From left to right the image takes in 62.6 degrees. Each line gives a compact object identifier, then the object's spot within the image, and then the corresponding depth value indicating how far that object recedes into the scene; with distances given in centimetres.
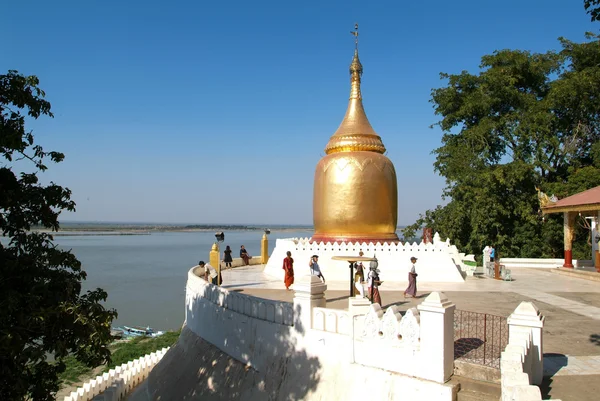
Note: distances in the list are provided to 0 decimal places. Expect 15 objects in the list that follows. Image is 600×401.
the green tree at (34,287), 631
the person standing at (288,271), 1661
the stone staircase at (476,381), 767
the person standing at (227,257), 2352
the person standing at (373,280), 1272
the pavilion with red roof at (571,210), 2402
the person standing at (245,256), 2538
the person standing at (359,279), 1234
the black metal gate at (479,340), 858
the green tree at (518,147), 3083
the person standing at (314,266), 1497
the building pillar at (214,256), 1939
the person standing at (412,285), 1483
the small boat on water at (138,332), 2733
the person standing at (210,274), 1706
